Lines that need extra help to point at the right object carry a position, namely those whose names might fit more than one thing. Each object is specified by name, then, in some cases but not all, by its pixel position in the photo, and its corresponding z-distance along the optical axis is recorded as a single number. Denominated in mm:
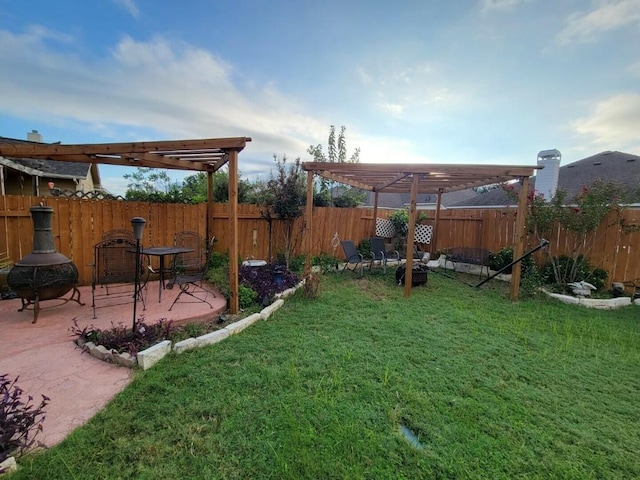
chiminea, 3238
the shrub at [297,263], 6371
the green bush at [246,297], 4152
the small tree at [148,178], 16484
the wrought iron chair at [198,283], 3803
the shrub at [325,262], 7164
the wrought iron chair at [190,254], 5211
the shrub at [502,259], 6547
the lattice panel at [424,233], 8758
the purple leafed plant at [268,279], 4617
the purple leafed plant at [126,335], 2705
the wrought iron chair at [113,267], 3733
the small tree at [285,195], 6238
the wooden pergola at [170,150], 3336
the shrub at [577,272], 5559
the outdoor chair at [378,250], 6986
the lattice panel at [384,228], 8602
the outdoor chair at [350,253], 6584
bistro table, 3980
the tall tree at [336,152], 12020
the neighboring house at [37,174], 6918
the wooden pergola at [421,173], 5008
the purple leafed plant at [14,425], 1488
